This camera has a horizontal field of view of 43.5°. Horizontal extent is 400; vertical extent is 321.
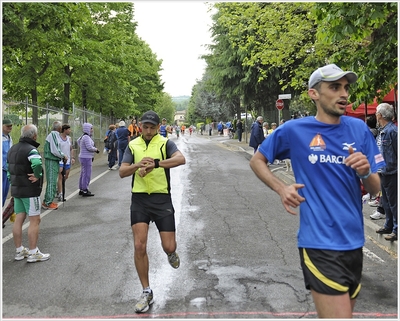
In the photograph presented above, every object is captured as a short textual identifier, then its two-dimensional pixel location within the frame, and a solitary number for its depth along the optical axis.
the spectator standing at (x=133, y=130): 21.09
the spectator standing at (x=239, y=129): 38.88
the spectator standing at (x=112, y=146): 18.52
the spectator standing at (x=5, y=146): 8.40
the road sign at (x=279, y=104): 23.78
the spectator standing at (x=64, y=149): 10.68
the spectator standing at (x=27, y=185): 6.49
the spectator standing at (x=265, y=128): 21.02
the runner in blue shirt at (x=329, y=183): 3.02
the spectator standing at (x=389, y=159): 7.33
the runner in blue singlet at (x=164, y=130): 23.44
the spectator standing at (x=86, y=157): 12.04
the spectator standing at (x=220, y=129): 56.57
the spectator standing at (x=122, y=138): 17.94
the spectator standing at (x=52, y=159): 9.79
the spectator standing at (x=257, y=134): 18.52
